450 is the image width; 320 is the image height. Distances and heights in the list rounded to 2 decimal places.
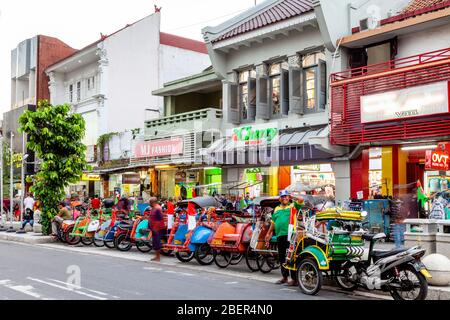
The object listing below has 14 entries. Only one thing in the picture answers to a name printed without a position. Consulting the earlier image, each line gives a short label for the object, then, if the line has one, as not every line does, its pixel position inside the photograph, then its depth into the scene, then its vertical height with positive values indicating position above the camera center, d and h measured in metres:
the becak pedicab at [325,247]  10.38 -1.18
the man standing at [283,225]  11.84 -0.87
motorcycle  9.32 -1.53
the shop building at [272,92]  21.58 +3.93
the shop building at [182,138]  26.39 +2.34
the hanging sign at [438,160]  17.14 +0.74
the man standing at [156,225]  15.77 -1.12
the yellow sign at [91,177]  33.53 +0.54
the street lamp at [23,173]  24.69 +0.61
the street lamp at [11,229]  25.83 -1.98
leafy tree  21.92 +1.51
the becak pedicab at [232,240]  13.80 -1.36
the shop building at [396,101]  17.36 +2.73
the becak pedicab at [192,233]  14.74 -1.28
